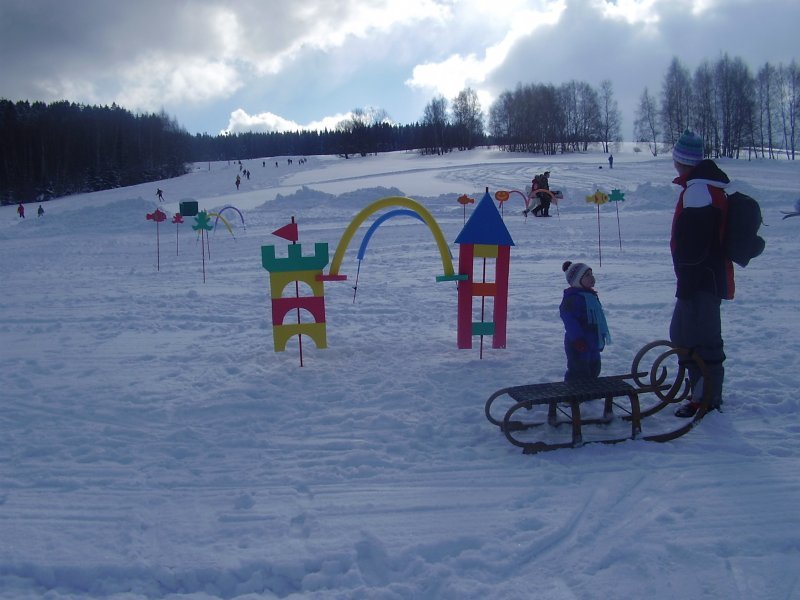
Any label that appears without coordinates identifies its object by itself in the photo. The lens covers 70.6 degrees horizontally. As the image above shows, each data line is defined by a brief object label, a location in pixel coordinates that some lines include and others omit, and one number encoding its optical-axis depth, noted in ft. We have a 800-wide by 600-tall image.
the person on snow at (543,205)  72.38
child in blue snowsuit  15.80
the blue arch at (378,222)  22.48
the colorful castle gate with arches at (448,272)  20.70
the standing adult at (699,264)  14.19
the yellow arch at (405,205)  21.54
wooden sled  13.56
